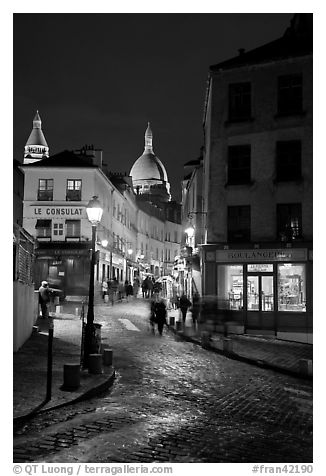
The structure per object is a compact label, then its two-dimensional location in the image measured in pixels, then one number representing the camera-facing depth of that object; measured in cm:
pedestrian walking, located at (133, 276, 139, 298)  4738
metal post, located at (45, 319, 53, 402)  903
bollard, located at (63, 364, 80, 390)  995
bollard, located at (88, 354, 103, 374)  1155
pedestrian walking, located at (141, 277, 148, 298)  4353
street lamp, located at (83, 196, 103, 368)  1223
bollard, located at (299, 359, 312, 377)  1285
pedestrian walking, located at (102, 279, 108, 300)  3609
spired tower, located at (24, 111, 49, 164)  9369
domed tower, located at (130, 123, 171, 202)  10819
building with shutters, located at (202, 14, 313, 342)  2250
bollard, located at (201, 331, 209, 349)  1726
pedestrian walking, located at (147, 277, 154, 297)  4387
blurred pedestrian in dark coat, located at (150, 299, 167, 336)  2044
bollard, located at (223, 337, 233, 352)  1613
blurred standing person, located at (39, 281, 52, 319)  2195
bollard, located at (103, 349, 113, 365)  1288
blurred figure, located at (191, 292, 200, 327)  2210
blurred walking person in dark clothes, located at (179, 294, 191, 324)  2373
